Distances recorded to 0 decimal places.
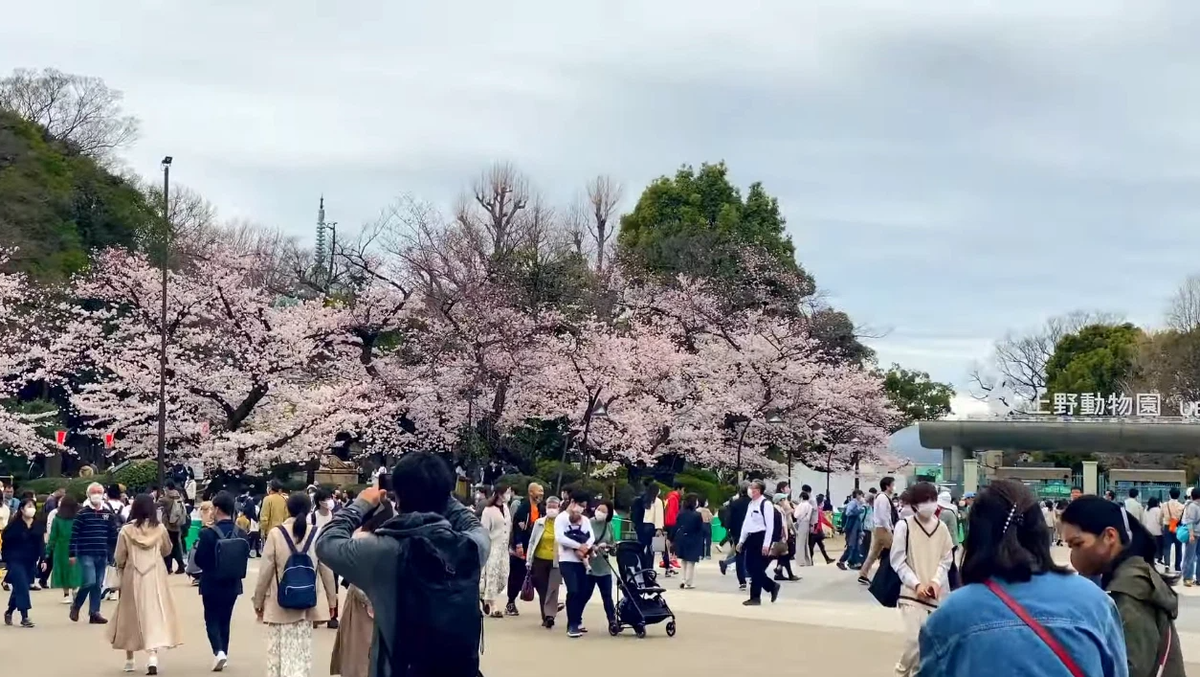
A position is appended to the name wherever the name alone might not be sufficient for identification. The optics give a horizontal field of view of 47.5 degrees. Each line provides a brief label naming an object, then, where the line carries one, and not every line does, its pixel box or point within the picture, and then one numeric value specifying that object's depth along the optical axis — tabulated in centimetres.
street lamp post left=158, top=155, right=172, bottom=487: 3044
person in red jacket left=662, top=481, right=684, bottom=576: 2530
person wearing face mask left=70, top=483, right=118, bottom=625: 1503
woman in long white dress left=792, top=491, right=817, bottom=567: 2481
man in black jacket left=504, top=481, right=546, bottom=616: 1662
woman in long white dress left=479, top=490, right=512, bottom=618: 1559
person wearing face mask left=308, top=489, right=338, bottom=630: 1549
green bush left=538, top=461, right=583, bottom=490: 3653
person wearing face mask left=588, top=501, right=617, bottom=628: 1427
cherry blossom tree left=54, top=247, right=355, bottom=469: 3738
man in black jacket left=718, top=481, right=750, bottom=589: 2038
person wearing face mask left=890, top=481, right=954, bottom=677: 940
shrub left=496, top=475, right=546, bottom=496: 3278
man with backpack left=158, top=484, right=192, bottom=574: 2256
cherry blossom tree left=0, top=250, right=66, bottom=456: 3609
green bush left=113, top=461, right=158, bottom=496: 3419
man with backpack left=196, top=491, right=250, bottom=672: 1146
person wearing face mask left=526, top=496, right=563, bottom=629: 1521
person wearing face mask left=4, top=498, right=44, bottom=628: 1489
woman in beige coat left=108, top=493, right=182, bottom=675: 1154
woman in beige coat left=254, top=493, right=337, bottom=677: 1002
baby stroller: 1416
